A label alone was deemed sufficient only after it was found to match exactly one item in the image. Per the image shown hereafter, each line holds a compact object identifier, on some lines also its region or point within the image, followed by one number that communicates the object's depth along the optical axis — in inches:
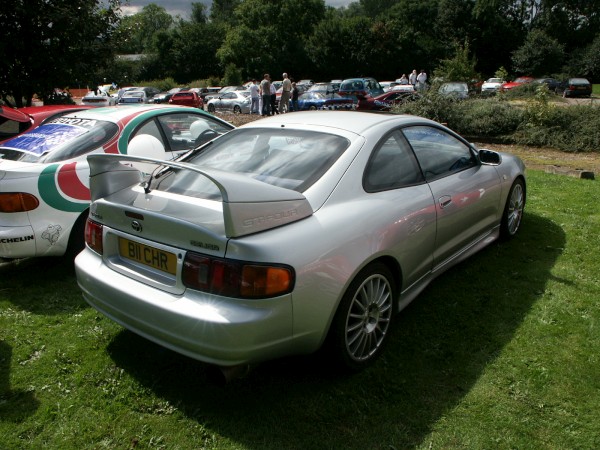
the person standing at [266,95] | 757.3
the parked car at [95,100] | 925.6
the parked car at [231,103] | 1091.9
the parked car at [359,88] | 973.2
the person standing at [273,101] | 808.8
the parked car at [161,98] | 1419.4
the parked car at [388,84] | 1551.6
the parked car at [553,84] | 1436.5
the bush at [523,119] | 491.8
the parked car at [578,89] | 1391.5
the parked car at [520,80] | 1423.5
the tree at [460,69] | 936.9
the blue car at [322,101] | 932.0
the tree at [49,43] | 376.8
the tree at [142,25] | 441.4
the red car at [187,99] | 1120.6
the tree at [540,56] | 2038.6
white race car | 162.6
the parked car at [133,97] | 1293.1
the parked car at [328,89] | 1061.1
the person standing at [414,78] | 1157.5
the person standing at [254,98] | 884.7
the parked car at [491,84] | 1422.5
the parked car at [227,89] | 1443.9
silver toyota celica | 98.6
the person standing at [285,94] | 785.1
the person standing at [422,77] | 974.3
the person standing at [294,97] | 866.1
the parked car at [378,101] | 882.1
